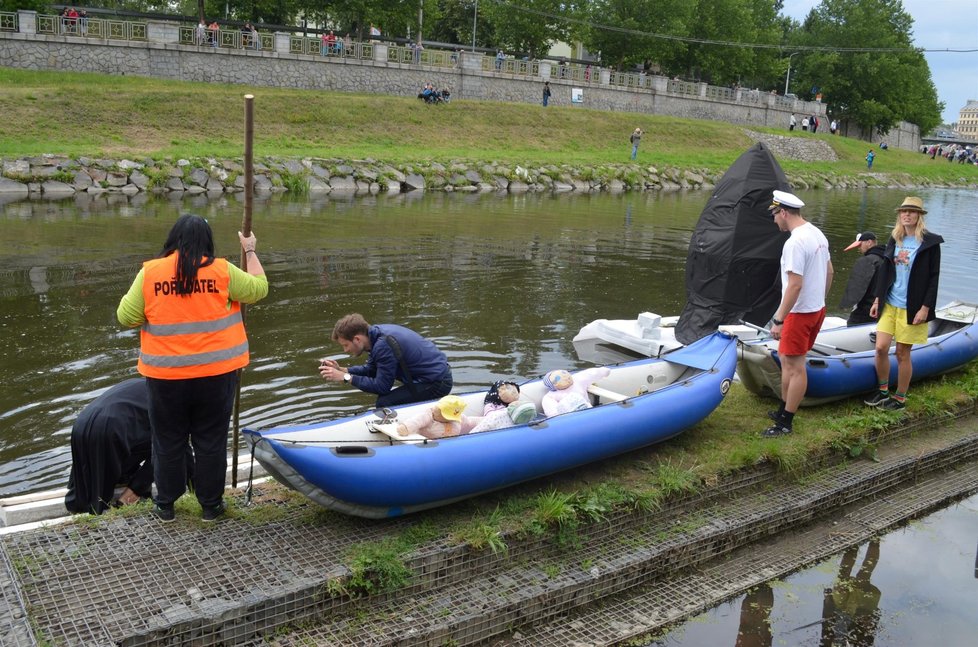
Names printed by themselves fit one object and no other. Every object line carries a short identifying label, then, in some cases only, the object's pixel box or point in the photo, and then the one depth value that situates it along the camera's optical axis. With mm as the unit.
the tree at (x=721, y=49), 58562
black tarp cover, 9141
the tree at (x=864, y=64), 67750
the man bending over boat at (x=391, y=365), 6230
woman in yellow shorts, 7262
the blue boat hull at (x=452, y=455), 4879
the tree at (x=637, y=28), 54594
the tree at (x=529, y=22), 51219
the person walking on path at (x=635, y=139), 39656
